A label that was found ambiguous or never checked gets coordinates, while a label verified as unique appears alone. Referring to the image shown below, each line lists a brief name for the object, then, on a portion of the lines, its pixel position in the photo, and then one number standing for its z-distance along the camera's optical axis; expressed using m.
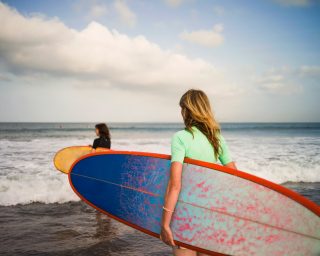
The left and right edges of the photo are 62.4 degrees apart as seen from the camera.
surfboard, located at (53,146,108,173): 6.36
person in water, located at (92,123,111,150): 5.68
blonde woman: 1.60
